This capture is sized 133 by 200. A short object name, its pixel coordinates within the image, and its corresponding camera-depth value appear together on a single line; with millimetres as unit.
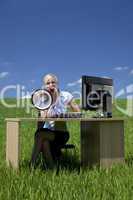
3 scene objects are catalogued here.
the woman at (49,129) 3689
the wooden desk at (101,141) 3819
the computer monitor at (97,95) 3924
